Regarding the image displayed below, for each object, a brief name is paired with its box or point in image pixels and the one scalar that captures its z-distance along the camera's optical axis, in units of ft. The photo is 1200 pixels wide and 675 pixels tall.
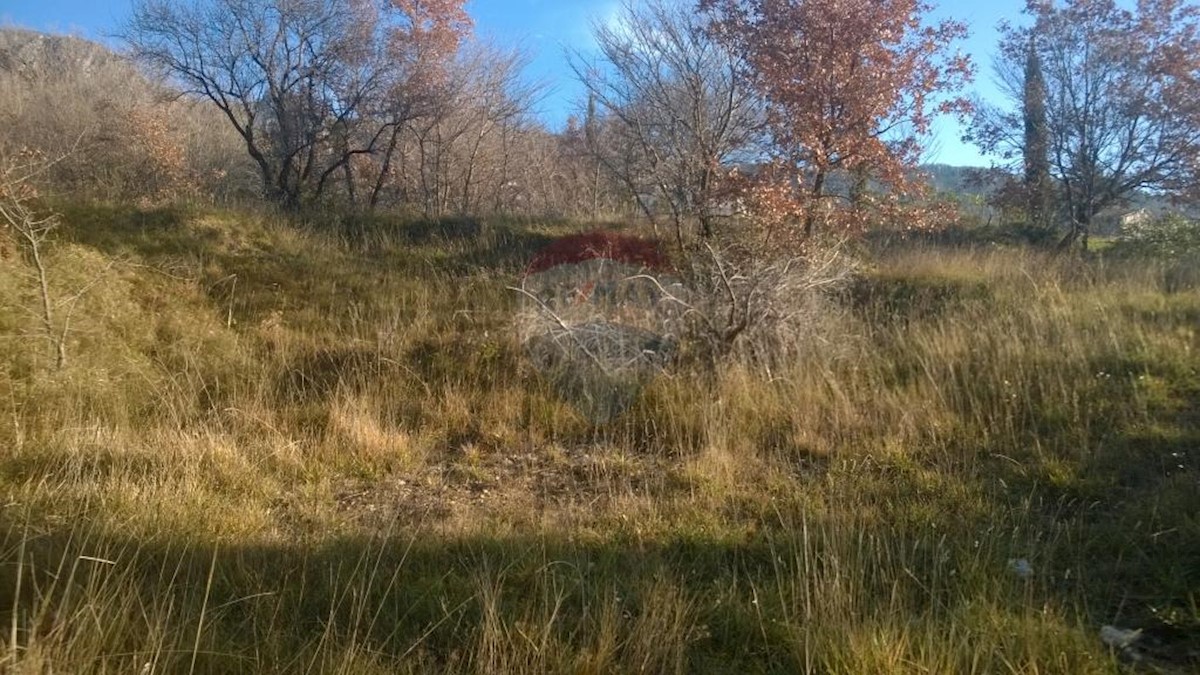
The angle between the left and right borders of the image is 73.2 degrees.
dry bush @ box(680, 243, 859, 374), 23.24
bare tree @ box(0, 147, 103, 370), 21.22
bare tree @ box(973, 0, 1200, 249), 39.83
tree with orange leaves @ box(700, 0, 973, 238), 31.04
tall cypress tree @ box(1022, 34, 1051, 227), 43.98
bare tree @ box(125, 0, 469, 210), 45.06
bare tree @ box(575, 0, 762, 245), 32.01
